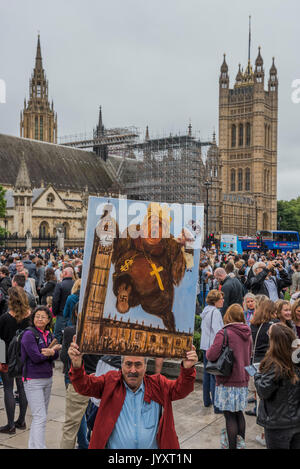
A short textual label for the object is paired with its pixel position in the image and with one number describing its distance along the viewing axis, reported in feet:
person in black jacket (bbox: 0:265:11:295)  30.55
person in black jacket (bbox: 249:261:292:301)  31.53
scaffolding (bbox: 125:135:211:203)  196.95
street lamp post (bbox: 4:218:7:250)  138.21
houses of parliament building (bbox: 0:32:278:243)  172.96
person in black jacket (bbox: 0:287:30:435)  20.21
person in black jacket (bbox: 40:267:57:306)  31.76
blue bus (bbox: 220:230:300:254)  151.33
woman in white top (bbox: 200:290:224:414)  22.31
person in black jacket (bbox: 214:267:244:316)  28.43
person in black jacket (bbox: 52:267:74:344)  26.96
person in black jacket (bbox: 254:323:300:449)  13.15
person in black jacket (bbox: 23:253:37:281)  43.37
